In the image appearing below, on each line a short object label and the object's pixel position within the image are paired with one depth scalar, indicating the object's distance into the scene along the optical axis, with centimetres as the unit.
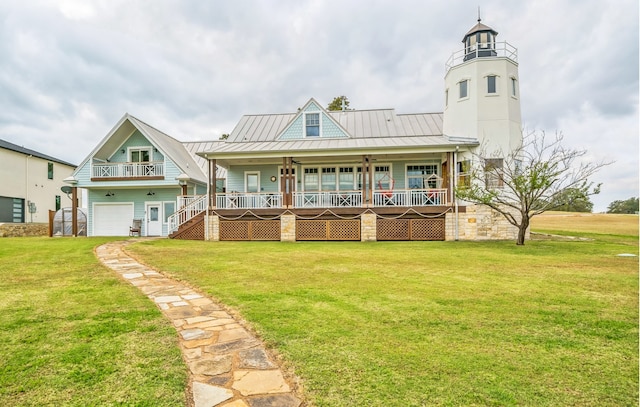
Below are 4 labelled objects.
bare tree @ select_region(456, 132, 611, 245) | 1246
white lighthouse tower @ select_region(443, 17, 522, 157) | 1590
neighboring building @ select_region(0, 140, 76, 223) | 2319
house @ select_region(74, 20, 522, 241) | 1534
